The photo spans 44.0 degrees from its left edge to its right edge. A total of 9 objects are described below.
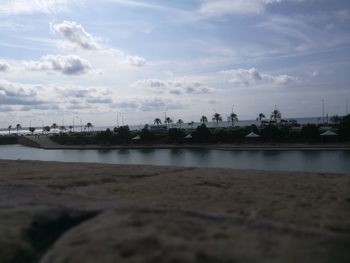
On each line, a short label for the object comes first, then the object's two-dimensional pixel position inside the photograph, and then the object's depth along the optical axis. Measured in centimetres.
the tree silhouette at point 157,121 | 11588
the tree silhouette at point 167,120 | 11950
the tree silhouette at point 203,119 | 10605
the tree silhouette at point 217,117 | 10002
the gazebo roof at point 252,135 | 5203
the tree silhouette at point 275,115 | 9300
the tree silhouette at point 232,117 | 9719
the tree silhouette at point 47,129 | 14325
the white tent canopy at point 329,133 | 4509
